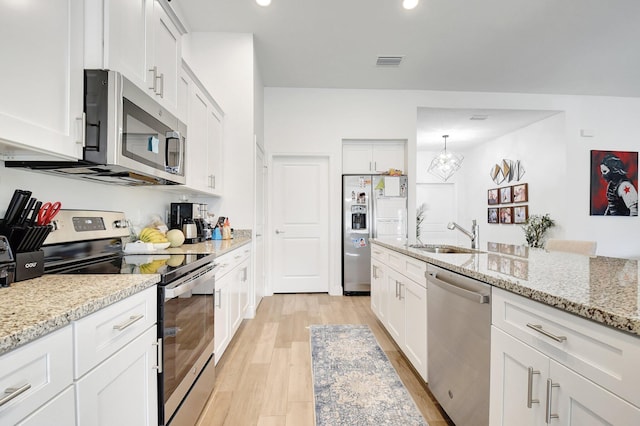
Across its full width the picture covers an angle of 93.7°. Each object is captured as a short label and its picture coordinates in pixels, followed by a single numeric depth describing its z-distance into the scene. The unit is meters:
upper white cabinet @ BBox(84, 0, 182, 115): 1.20
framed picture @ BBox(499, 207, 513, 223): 6.19
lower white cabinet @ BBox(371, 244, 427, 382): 1.82
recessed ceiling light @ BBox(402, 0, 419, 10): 2.68
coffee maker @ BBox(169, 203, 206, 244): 2.54
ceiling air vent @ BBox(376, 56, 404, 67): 3.62
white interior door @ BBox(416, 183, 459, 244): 8.02
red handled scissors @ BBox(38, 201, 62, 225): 1.20
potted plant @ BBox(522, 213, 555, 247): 5.05
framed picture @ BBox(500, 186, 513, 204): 6.25
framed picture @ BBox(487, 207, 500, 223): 6.70
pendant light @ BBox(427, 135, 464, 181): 5.86
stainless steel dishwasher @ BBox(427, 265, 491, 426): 1.20
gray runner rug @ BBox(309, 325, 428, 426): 1.62
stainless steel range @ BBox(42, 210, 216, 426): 1.18
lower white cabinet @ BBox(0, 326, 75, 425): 0.54
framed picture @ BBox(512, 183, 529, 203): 5.70
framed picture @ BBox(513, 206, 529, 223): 5.70
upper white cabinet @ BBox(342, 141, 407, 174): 4.51
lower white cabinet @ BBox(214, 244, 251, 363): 2.01
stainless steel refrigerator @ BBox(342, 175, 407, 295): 4.24
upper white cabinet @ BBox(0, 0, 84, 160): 0.87
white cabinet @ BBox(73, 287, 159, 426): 0.74
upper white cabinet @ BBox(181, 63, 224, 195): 2.28
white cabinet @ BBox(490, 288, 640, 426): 0.68
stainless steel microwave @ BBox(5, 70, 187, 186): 1.18
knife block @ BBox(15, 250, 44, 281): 0.98
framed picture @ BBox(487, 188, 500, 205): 6.71
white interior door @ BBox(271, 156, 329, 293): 4.35
